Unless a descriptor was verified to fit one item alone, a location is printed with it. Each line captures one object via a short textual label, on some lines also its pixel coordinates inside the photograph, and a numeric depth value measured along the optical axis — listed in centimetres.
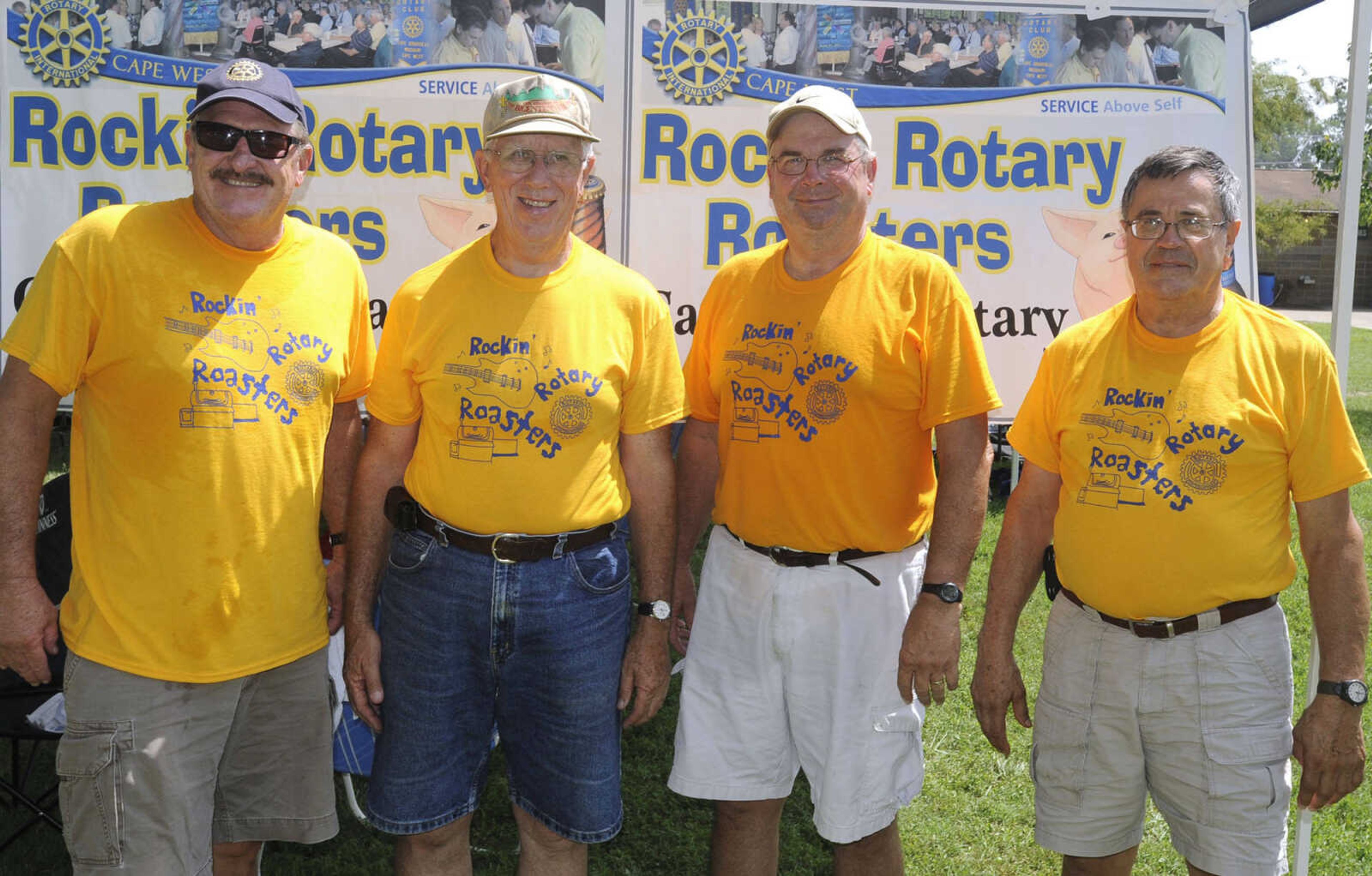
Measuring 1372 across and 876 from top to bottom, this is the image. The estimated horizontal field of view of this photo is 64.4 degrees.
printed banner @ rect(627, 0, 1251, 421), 377
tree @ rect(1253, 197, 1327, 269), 3155
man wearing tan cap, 253
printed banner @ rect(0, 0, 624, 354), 371
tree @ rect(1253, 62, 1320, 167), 4088
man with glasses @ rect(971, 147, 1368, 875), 247
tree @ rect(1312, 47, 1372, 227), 1455
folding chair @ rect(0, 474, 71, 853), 327
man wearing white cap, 264
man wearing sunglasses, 237
